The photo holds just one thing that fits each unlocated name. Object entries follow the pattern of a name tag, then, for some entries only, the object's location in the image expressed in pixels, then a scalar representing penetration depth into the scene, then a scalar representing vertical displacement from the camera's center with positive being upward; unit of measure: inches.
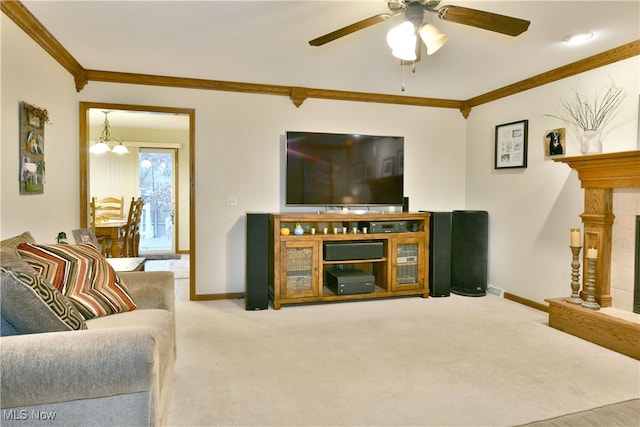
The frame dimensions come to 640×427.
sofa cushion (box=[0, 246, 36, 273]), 57.5 -8.8
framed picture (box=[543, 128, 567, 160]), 148.4 +24.6
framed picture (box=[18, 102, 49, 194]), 102.8 +14.7
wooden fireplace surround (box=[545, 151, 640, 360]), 115.8 -8.5
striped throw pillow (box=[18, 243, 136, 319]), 72.2 -14.2
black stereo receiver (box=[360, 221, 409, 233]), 168.6 -8.6
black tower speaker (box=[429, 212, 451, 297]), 177.0 -20.8
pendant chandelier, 238.4 +43.2
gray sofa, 48.8 -21.9
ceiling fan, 77.6 +38.4
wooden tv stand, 157.2 -21.4
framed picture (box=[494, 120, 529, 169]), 166.1 +26.8
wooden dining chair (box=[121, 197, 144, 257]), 211.0 -16.1
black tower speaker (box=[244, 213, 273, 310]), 153.9 -22.1
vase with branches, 127.5 +33.4
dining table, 201.5 -15.2
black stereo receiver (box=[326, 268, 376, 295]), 163.9 -32.0
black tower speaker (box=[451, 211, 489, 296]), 176.9 -20.2
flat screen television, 169.5 +15.9
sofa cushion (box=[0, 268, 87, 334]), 54.2 -14.3
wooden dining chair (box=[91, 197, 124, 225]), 279.1 -3.0
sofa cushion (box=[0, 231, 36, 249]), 70.6 -7.1
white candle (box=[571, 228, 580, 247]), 128.9 -9.6
